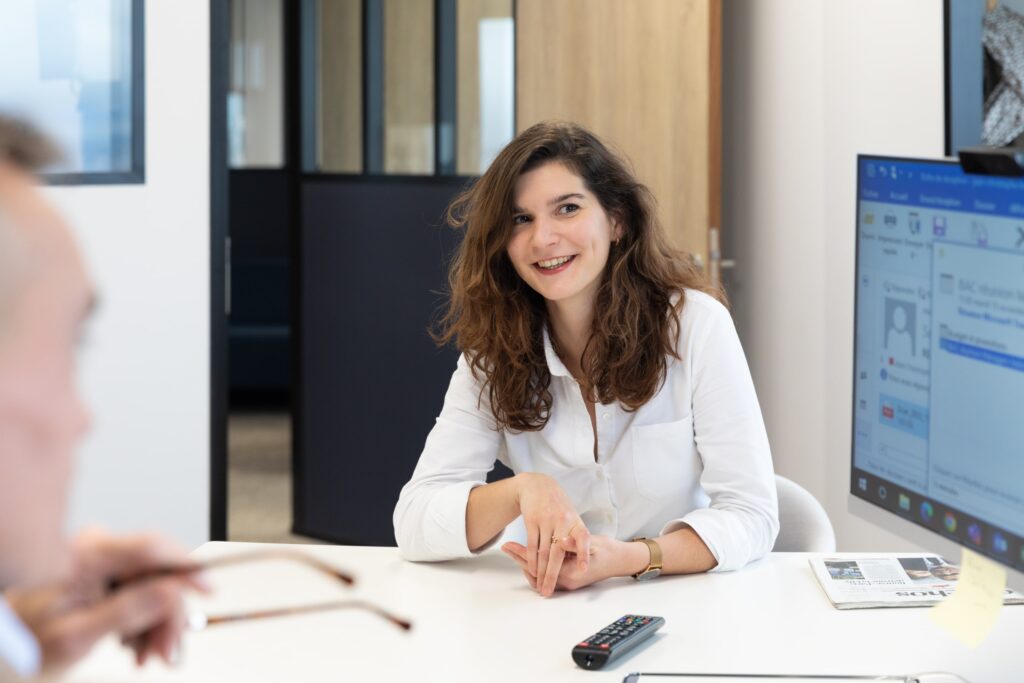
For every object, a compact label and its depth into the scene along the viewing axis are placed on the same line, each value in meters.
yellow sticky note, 1.25
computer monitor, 1.19
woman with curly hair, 1.92
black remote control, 1.39
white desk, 1.40
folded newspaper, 1.62
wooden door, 3.83
